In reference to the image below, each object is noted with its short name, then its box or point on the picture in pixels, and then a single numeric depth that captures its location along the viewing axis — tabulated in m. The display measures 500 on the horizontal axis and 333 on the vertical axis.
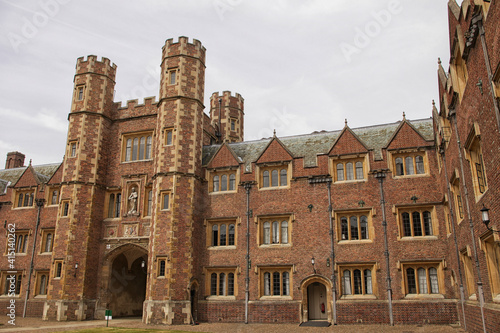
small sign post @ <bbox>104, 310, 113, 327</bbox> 19.13
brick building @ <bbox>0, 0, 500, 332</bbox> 20.41
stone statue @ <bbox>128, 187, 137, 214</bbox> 26.10
